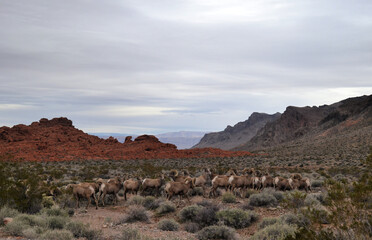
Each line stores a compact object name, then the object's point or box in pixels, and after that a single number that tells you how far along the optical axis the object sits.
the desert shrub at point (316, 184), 18.48
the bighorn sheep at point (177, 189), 13.28
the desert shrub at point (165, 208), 12.08
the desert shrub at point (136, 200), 13.70
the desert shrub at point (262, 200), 12.72
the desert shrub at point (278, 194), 13.66
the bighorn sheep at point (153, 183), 15.53
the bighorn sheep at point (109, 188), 13.83
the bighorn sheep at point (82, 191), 12.98
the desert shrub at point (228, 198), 13.41
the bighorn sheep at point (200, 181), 15.60
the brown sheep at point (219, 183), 14.99
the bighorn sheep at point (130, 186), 15.26
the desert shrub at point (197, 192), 15.88
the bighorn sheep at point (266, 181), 16.38
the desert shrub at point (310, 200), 11.27
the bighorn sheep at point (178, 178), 16.17
